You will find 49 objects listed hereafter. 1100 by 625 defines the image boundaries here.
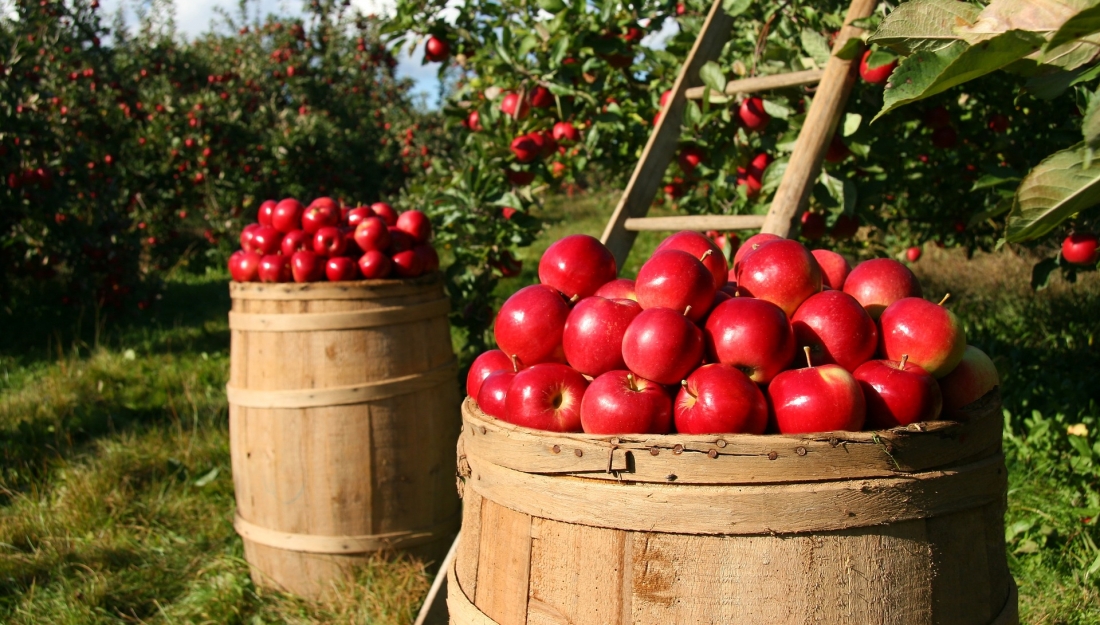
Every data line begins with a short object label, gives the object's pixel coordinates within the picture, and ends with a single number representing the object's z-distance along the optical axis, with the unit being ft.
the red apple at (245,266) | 9.21
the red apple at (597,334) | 4.63
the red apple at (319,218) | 9.60
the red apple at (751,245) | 5.20
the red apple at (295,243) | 9.21
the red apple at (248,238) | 9.55
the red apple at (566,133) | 11.91
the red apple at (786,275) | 4.75
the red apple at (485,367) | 5.26
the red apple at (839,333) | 4.42
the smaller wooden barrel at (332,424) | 8.46
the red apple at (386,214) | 10.07
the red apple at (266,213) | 10.13
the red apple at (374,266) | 9.02
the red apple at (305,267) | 8.79
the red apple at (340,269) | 8.90
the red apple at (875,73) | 7.99
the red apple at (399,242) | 9.48
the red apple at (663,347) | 4.30
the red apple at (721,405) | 3.97
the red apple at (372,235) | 9.27
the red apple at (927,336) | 4.34
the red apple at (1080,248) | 9.06
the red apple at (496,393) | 4.73
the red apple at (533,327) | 4.99
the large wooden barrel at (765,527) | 3.71
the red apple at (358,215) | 9.85
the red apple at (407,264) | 9.25
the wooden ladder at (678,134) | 8.11
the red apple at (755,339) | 4.29
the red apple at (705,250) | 5.24
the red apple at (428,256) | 9.53
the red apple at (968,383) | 4.40
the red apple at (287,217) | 9.64
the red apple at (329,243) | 9.14
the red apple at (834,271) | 5.34
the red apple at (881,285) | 4.94
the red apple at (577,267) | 5.33
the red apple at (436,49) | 13.04
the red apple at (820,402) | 3.90
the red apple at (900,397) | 4.06
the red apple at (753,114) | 9.55
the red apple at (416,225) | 9.78
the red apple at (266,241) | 9.41
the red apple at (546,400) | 4.44
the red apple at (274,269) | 8.92
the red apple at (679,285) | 4.66
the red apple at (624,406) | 4.16
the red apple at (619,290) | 5.09
